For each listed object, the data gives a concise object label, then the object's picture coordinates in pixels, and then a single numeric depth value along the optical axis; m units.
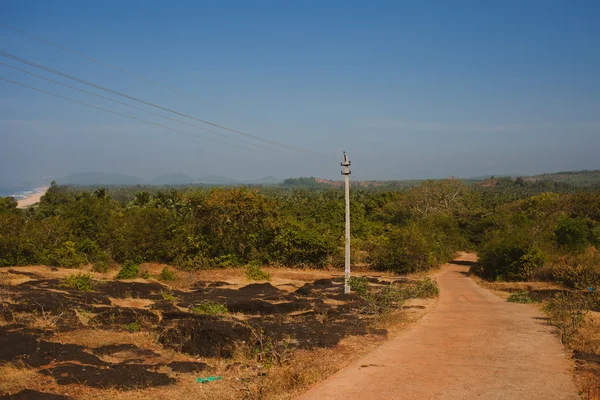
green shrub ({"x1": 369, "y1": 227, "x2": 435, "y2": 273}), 32.81
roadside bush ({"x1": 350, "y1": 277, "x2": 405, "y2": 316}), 16.62
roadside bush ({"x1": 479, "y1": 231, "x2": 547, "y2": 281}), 26.31
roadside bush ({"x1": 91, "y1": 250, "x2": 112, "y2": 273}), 28.97
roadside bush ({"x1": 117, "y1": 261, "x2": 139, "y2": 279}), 26.12
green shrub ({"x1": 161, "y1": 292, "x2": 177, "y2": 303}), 18.98
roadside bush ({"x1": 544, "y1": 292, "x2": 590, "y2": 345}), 12.23
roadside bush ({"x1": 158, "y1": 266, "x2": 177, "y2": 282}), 26.33
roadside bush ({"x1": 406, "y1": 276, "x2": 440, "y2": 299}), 21.12
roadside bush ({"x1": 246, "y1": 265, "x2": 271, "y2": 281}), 28.30
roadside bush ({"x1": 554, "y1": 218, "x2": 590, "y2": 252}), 27.30
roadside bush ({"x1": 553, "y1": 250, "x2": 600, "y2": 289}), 22.34
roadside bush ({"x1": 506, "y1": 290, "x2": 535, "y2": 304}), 19.72
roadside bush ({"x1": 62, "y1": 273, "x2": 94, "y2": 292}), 19.77
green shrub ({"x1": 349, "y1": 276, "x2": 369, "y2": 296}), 21.25
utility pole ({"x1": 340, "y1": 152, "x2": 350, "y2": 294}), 20.12
